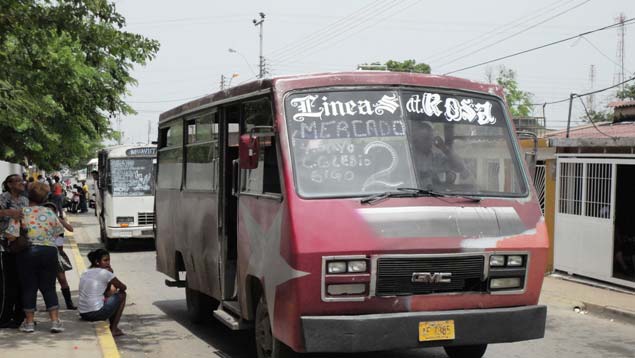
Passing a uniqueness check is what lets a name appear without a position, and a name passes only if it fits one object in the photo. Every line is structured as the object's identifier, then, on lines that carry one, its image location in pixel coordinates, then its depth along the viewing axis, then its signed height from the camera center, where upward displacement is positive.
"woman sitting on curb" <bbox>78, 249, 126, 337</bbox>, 10.25 -1.80
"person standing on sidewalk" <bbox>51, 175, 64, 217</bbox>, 29.17 -1.70
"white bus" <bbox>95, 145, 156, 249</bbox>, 23.17 -1.28
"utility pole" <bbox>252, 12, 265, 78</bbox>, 44.22 +4.39
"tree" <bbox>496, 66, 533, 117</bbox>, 75.50 +4.56
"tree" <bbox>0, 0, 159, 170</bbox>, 10.45 +1.21
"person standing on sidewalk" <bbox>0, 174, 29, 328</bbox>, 9.58 -1.38
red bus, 6.51 -0.55
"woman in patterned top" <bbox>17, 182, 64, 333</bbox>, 9.38 -1.20
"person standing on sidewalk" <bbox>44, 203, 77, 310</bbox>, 11.63 -1.84
